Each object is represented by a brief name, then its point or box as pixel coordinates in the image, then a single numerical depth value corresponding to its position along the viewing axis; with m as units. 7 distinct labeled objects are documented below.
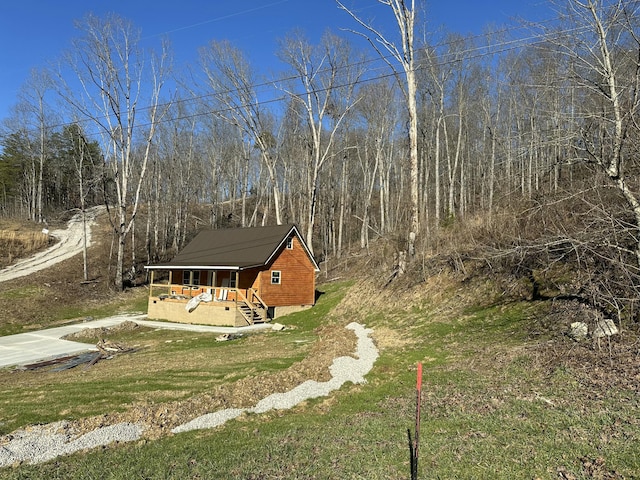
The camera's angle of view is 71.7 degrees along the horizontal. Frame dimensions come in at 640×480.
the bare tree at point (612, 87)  8.13
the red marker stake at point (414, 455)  4.96
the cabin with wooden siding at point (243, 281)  23.81
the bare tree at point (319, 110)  30.48
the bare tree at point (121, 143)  29.16
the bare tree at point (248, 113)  31.44
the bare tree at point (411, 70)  17.66
